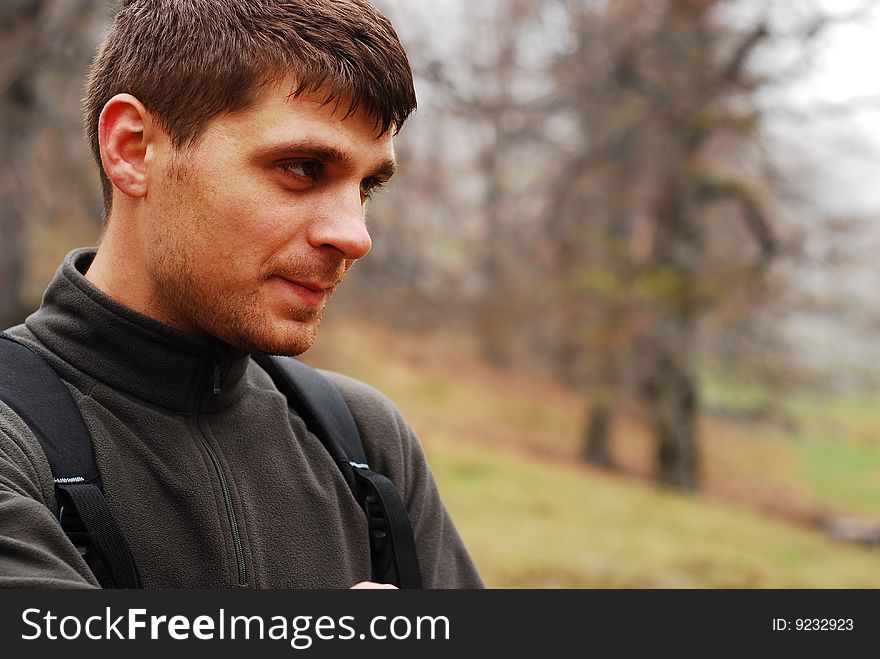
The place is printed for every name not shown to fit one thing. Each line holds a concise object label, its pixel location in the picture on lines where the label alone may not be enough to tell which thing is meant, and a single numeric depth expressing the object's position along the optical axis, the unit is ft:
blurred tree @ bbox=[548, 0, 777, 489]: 35.94
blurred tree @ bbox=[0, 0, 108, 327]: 23.71
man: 5.65
